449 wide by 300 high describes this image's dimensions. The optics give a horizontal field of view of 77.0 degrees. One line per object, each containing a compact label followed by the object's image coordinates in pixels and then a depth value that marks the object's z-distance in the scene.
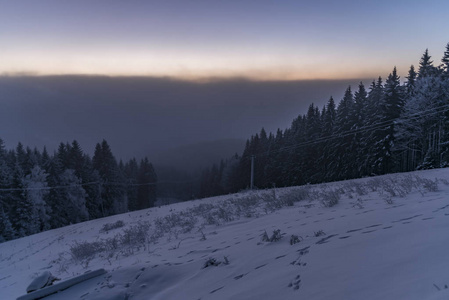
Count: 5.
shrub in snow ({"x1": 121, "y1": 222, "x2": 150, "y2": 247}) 7.56
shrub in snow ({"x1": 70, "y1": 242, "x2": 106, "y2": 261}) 7.44
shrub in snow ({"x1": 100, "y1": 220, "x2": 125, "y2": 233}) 13.73
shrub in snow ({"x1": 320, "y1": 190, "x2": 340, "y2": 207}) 7.02
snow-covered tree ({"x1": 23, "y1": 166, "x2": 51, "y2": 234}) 40.59
